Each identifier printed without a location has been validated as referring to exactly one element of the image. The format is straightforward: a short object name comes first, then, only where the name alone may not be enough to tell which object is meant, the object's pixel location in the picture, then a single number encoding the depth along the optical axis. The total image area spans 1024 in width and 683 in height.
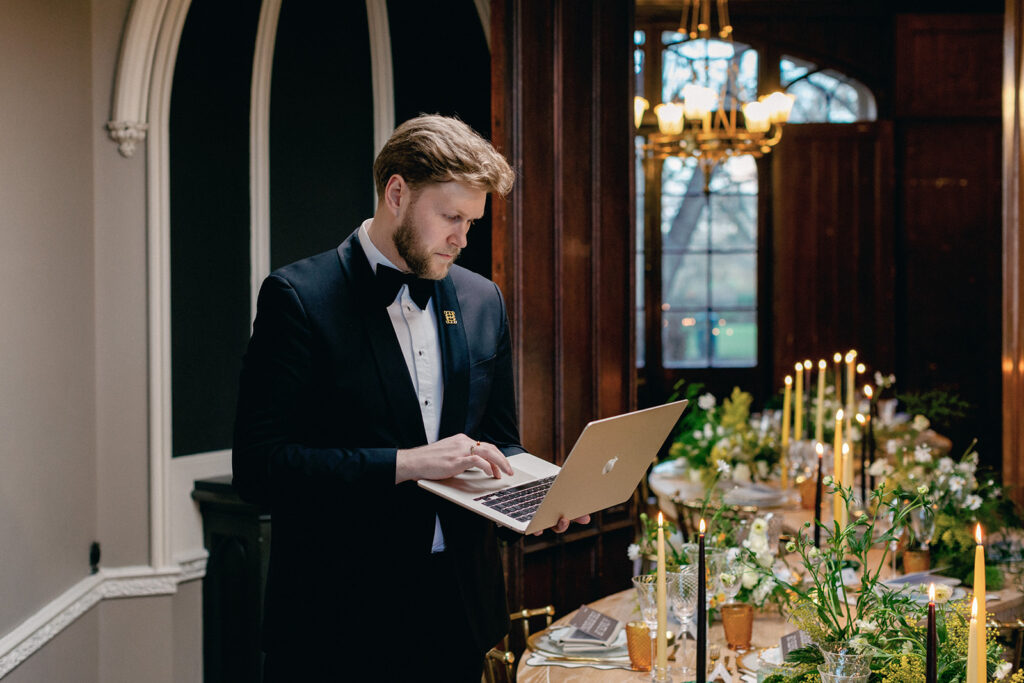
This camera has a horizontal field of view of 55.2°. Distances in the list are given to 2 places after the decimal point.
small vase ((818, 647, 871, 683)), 1.50
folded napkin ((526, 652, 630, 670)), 2.02
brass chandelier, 5.43
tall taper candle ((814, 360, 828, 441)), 3.33
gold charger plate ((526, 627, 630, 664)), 2.05
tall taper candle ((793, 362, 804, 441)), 3.78
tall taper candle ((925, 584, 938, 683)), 1.09
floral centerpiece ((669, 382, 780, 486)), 4.09
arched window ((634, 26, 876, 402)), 7.39
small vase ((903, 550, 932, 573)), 2.70
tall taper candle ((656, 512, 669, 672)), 1.59
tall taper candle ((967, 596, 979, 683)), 1.14
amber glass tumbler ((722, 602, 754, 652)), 2.13
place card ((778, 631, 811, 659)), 1.88
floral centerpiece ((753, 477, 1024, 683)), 1.50
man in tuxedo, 1.62
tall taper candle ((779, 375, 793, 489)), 3.84
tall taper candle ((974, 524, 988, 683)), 1.15
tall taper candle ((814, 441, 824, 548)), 2.20
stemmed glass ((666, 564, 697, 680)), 1.96
